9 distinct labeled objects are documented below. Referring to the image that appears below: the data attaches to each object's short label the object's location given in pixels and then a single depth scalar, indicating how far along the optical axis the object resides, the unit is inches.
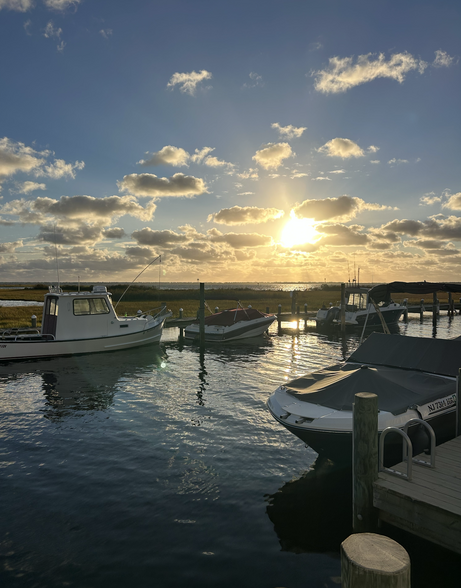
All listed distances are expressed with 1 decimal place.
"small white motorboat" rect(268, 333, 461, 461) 295.6
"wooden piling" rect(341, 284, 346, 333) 1098.7
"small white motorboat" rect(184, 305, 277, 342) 1032.2
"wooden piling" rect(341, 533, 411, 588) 126.6
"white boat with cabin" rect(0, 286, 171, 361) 784.3
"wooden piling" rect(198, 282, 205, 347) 1019.9
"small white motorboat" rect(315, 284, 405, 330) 1252.5
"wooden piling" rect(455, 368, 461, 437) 311.1
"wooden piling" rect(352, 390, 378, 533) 227.9
